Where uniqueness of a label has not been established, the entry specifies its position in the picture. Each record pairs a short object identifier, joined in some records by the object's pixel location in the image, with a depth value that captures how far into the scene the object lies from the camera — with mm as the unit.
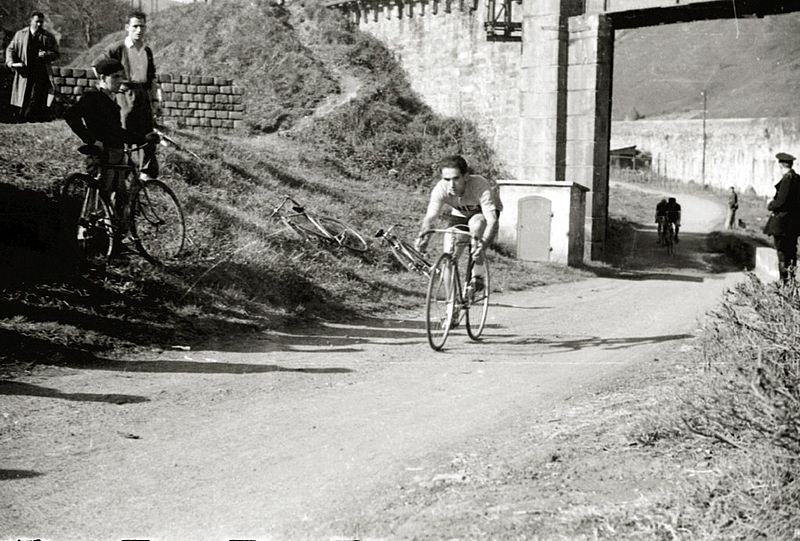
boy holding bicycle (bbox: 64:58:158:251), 9648
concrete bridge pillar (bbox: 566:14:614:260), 21031
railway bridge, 19750
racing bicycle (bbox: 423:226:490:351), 9048
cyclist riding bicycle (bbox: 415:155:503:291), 9289
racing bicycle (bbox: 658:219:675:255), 27561
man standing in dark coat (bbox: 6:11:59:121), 15164
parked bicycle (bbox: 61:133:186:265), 9781
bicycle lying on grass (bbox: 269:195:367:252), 14477
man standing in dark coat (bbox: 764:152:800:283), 12820
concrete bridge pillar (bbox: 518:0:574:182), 21344
